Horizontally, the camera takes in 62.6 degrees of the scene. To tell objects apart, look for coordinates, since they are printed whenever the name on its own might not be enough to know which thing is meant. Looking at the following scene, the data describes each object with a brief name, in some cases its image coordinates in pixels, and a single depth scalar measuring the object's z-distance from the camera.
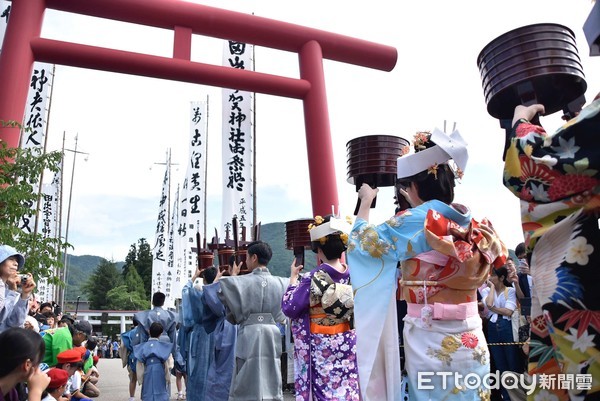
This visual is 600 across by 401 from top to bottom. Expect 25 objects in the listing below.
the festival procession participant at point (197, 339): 6.73
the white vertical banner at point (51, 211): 15.39
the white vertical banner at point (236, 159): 9.00
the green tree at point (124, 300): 49.16
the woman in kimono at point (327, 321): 4.11
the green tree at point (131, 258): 56.59
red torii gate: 6.53
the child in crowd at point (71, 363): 4.64
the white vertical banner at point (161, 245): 14.73
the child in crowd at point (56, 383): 3.62
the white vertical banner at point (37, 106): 7.79
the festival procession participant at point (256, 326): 5.25
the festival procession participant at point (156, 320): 9.03
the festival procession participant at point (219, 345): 5.94
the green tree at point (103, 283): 54.41
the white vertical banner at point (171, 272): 13.66
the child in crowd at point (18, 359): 2.41
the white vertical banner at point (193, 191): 12.23
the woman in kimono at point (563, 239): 1.54
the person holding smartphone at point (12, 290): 3.76
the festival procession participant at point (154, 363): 7.81
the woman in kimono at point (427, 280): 2.56
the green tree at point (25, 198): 5.36
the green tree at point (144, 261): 52.59
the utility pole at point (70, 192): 29.25
